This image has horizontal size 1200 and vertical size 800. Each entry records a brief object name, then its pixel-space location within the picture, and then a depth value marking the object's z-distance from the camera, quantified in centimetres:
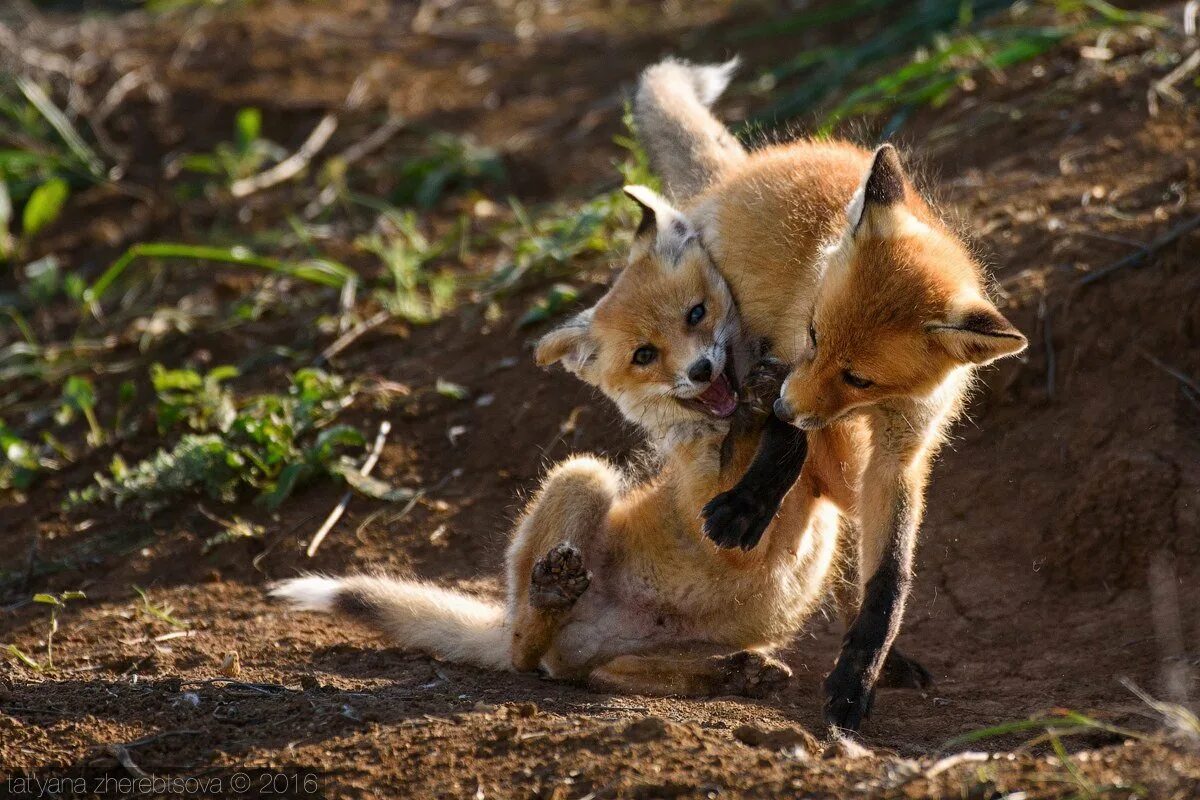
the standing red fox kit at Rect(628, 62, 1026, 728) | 904
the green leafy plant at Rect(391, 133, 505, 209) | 2014
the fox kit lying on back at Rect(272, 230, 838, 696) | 1021
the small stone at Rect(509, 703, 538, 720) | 859
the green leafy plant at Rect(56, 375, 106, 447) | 1524
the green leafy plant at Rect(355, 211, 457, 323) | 1647
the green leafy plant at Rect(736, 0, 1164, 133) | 1648
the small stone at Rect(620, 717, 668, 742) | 784
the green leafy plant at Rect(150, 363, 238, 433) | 1483
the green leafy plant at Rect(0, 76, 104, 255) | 2037
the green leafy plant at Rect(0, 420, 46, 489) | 1470
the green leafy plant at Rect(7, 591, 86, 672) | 1041
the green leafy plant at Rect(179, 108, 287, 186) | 2109
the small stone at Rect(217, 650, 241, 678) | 1009
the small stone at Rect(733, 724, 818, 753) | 799
